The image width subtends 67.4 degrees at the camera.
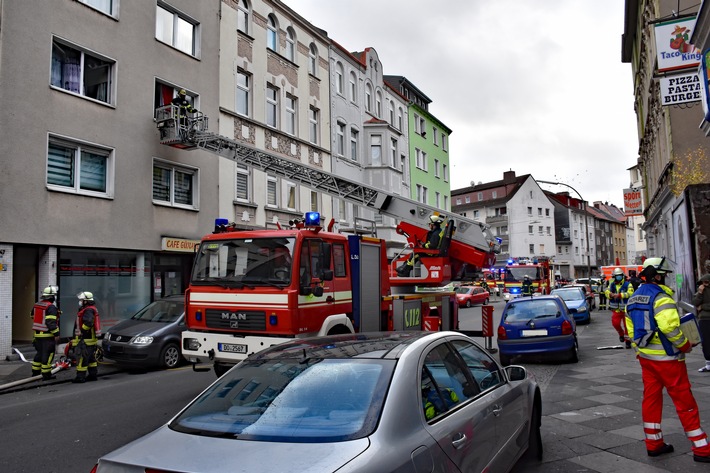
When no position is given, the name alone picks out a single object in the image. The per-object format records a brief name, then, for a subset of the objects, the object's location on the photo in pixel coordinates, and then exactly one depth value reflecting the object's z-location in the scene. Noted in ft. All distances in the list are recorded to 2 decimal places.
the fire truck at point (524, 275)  96.73
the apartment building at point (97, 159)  42.39
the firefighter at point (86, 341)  33.37
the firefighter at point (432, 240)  37.25
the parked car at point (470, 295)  109.09
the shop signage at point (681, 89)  35.83
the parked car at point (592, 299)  91.22
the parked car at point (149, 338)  35.63
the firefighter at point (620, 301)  42.87
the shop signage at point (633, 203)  111.96
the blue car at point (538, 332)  35.09
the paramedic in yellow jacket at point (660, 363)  16.12
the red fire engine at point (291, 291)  24.41
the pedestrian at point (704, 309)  29.66
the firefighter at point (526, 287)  90.97
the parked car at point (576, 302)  64.69
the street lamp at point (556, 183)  99.51
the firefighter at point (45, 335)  33.73
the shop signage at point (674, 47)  34.60
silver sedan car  8.09
